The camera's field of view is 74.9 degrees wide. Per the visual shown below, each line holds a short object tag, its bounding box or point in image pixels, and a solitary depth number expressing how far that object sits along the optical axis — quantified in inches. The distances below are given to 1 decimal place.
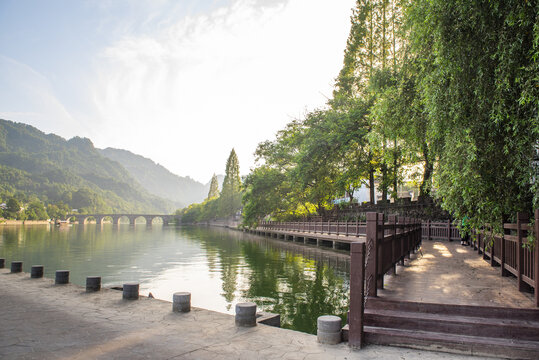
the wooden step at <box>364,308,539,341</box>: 191.9
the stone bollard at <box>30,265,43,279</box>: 423.9
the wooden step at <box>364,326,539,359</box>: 180.1
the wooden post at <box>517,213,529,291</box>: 244.7
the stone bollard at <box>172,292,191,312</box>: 283.7
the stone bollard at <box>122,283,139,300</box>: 324.2
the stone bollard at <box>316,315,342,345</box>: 206.5
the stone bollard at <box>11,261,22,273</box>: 455.5
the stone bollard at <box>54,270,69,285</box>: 389.9
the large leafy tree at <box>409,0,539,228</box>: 235.3
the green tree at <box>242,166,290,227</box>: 1712.6
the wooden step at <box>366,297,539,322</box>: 208.1
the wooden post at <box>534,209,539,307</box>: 203.8
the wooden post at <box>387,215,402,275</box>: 326.9
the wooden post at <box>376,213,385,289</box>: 259.3
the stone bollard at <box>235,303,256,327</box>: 244.4
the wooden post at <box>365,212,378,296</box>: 236.5
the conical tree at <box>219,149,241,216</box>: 3782.0
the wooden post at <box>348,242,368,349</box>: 199.5
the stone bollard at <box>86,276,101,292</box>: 356.5
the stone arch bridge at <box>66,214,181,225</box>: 5177.2
